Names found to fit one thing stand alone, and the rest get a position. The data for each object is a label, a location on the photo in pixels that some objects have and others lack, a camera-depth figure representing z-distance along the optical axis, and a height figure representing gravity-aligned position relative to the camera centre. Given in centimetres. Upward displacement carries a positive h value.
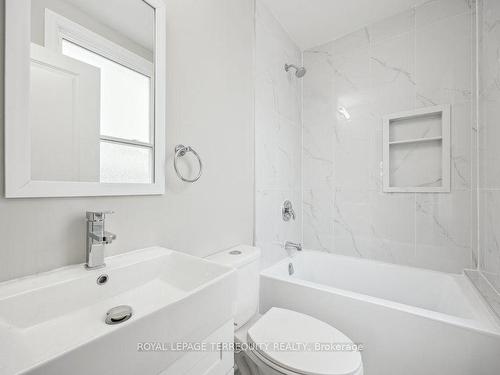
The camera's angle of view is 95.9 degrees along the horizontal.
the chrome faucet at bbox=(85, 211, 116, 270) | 70 -16
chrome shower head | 196 +103
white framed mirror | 62 +30
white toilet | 88 -68
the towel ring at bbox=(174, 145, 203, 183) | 101 +16
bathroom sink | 40 -31
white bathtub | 100 -70
